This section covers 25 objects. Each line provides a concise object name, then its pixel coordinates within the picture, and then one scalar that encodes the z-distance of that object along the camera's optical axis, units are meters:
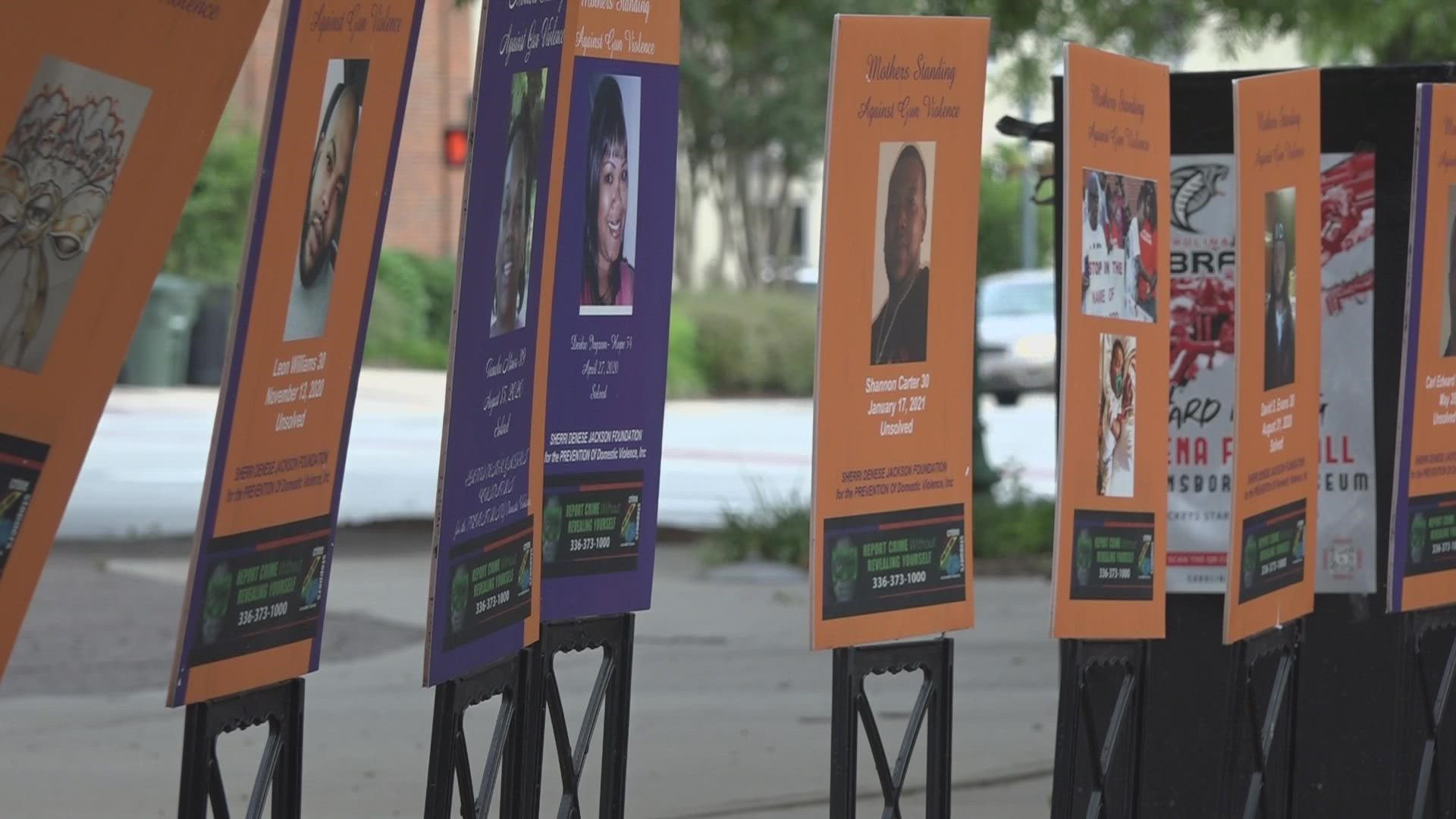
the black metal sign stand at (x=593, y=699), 9.73
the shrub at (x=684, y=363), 60.09
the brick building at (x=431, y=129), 68.50
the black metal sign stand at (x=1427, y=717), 11.59
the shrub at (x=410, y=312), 61.91
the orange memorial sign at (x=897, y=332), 9.52
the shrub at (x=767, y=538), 25.56
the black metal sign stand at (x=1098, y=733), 10.23
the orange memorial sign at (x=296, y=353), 7.34
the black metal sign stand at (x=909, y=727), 9.55
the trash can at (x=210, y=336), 56.47
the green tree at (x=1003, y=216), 71.06
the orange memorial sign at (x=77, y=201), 6.37
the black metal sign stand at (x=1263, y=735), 10.84
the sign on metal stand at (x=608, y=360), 9.91
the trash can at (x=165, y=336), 54.72
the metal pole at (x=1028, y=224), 68.31
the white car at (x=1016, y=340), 55.31
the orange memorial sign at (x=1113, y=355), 10.12
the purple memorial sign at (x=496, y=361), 8.41
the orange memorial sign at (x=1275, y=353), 10.60
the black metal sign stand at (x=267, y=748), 7.52
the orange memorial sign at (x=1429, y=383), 11.36
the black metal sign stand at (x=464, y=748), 8.52
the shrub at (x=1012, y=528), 25.95
